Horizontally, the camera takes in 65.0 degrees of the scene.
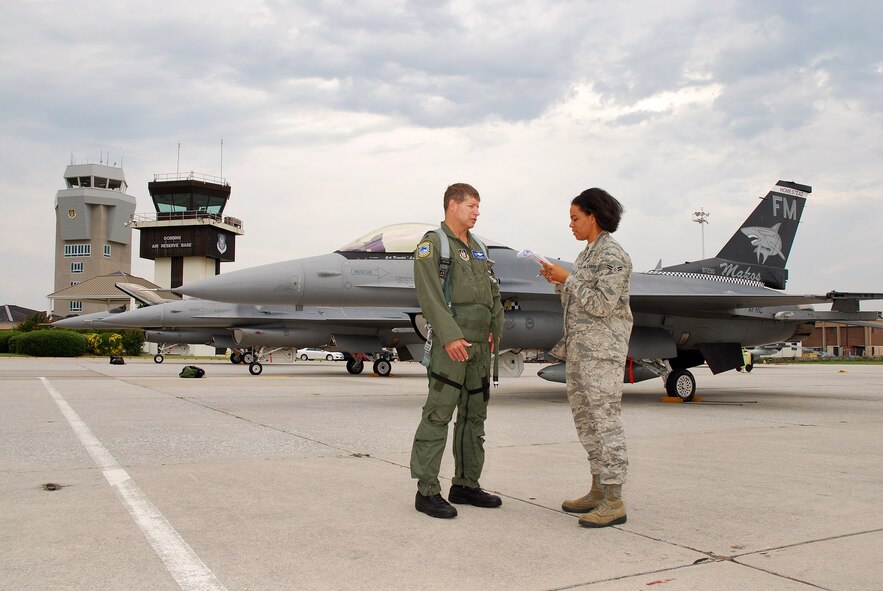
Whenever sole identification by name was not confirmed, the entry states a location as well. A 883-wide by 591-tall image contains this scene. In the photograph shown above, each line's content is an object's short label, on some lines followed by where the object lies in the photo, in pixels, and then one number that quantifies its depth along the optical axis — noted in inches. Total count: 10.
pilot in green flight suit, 144.3
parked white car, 2148.6
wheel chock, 450.3
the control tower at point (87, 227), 3457.2
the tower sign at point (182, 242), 2556.6
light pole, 1827.0
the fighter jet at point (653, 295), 396.2
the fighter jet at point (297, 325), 792.9
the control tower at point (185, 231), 2568.9
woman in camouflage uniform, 137.4
